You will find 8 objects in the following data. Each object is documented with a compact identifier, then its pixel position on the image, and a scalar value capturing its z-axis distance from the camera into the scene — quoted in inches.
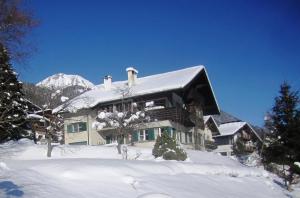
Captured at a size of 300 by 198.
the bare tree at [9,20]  419.2
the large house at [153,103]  1534.2
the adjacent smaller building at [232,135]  2583.7
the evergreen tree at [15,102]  986.8
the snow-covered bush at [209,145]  1983.5
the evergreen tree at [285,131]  1072.2
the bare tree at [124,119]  1330.5
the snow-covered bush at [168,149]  1011.3
